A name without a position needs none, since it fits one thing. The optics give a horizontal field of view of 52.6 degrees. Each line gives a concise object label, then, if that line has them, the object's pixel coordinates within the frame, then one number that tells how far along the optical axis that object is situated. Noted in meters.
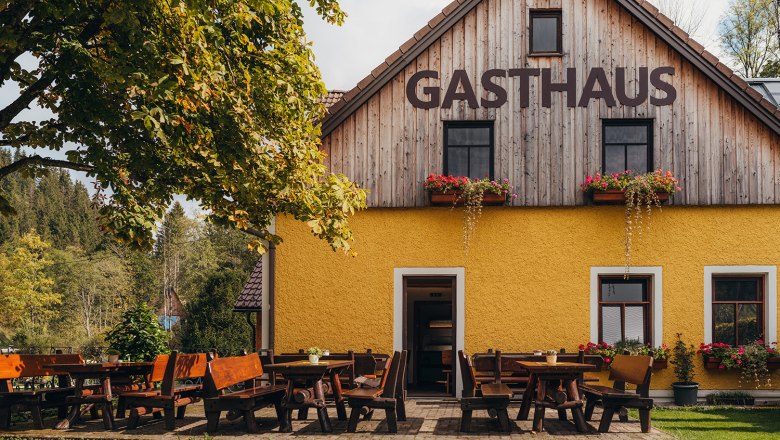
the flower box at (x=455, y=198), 14.03
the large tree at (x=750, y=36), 29.16
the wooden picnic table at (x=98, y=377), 10.58
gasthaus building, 14.20
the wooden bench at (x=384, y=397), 9.88
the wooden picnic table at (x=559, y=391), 10.14
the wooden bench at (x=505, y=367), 11.57
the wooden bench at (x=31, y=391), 10.62
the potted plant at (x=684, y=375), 13.68
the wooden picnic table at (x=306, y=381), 10.06
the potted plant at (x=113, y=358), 11.20
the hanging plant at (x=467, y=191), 14.02
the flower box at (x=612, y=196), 13.88
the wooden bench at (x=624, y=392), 10.04
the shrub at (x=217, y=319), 33.47
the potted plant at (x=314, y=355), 10.71
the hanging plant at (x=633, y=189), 13.82
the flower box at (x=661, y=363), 13.87
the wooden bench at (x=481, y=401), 10.08
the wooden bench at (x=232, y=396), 9.81
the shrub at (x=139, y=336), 13.66
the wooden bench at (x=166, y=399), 10.26
